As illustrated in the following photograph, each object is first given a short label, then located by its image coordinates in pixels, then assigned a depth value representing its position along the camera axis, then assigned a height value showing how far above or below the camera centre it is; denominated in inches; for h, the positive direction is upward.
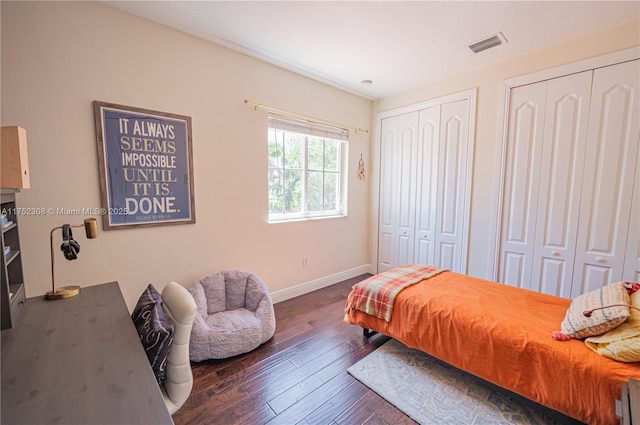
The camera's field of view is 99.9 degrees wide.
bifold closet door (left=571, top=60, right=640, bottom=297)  86.0 +5.9
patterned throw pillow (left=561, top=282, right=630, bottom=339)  54.8 -26.0
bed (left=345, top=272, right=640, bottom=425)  51.3 -35.2
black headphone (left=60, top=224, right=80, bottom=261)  60.2 -13.4
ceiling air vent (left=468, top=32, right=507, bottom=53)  92.5 +52.8
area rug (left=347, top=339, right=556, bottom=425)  62.8 -52.7
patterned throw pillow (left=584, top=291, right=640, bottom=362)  50.2 -29.1
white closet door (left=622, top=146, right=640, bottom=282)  85.4 -15.5
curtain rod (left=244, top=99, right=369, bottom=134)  108.1 +33.2
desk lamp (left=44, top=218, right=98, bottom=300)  60.4 -13.5
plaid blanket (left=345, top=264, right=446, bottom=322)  84.4 -33.2
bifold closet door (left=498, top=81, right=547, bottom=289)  103.6 +4.2
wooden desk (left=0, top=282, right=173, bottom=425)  30.4 -25.8
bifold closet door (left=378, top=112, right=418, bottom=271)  142.0 +0.1
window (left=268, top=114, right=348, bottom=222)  120.6 +9.7
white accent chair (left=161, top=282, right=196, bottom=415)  48.3 -31.1
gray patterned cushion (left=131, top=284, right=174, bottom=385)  44.7 -25.2
